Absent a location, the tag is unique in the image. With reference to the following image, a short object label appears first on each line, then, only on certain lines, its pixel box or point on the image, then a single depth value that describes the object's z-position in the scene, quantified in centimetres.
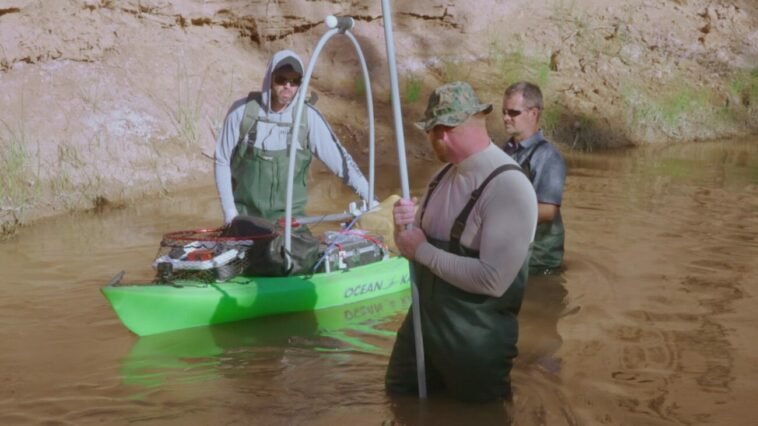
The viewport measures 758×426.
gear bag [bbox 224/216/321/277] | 600
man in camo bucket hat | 372
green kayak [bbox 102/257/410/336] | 571
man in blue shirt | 595
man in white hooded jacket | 604
